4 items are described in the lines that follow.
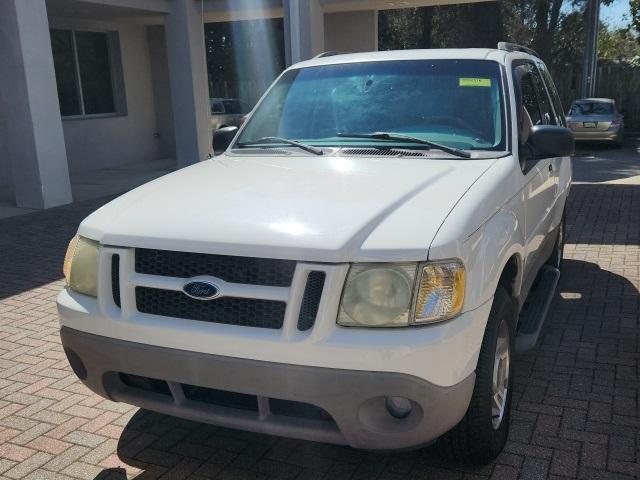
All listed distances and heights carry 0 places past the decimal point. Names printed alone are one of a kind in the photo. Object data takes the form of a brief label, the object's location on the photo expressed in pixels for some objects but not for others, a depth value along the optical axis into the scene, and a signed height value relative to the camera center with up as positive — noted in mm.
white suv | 2480 -828
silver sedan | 18031 -1395
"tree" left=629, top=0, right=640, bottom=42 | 28659 +2429
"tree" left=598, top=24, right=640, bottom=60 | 50762 +1897
